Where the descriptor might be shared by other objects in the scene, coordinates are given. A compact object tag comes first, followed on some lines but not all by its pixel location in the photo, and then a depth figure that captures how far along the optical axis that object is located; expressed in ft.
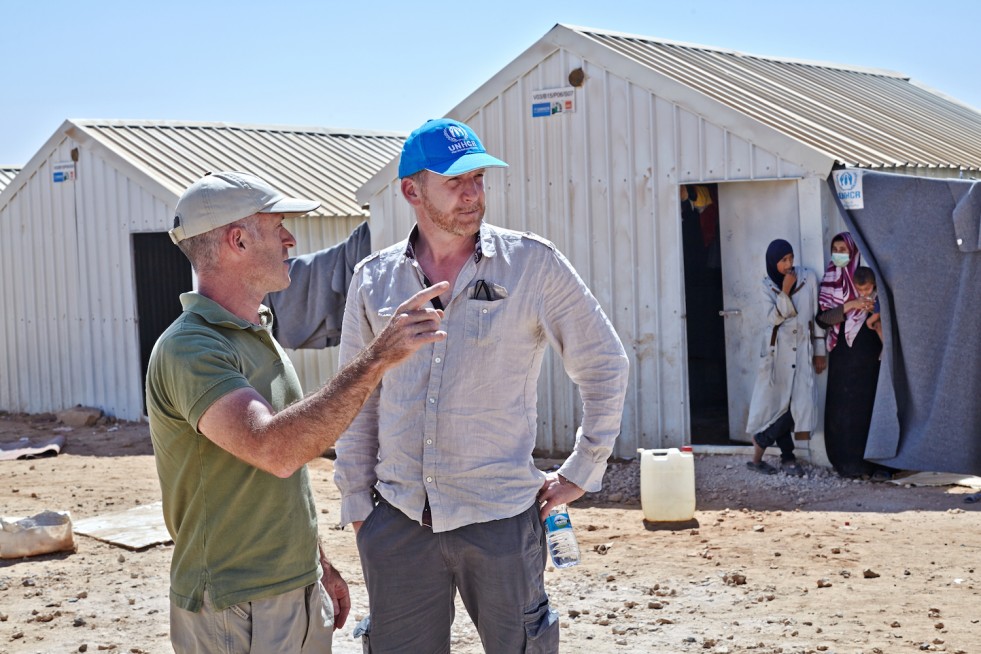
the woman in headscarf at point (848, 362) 29.71
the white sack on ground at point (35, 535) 25.04
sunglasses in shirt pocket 10.89
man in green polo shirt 8.75
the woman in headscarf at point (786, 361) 30.07
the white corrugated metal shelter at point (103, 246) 46.42
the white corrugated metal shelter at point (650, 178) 31.37
